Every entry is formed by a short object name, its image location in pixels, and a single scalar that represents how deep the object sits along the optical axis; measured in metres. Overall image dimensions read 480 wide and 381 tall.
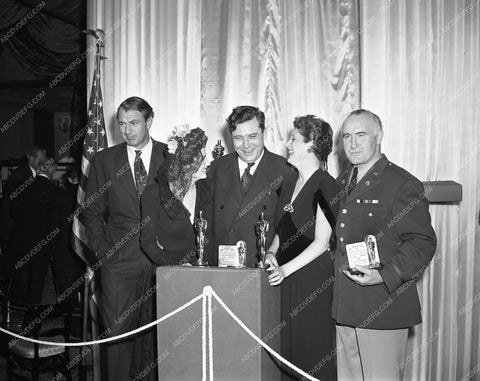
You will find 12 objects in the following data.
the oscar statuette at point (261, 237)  2.90
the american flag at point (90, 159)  4.49
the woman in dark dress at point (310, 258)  3.06
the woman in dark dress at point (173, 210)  3.34
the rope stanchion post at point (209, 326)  2.71
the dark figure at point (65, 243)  5.87
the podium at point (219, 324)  2.76
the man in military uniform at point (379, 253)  2.75
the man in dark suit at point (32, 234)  5.80
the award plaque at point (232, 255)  2.87
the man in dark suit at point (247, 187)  3.40
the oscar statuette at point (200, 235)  3.01
